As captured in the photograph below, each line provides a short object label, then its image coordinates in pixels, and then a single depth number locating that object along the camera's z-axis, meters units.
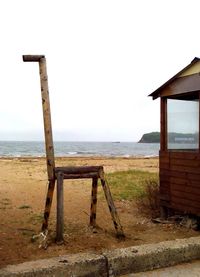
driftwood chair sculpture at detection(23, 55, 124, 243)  4.78
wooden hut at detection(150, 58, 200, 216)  5.65
